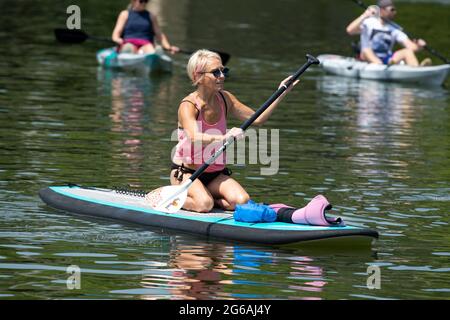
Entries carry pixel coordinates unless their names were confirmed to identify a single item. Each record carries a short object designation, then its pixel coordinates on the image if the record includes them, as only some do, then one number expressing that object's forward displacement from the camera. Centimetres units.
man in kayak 2597
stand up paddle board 1127
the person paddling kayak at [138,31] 2550
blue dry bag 1164
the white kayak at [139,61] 2581
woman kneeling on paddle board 1207
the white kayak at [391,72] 2620
